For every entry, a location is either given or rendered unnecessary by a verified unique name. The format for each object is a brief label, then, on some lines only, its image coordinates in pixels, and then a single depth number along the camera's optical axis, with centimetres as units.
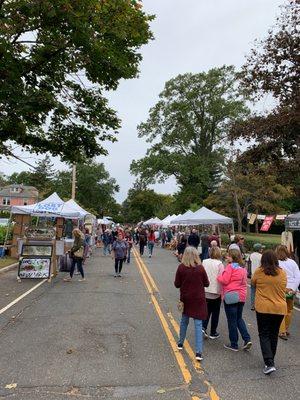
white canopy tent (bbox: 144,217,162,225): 5170
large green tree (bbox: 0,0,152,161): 1136
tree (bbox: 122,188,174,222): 11050
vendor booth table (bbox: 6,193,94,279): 1527
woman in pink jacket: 710
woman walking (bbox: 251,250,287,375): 603
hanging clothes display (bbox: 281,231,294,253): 1343
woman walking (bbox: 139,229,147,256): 2953
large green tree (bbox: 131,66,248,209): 5162
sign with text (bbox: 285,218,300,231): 1278
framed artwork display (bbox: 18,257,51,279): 1523
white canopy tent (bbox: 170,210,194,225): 2856
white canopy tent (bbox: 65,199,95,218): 2255
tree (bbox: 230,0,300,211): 1576
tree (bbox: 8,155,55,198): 11504
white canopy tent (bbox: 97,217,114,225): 5164
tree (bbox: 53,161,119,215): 8425
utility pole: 4070
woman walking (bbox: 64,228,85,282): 1461
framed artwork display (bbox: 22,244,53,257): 1533
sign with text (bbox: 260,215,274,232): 2236
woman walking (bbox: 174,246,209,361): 657
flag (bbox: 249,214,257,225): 2687
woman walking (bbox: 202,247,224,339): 754
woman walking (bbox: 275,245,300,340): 813
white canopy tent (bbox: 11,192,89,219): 2075
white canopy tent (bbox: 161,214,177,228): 4606
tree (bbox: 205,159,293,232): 5050
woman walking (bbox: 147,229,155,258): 2869
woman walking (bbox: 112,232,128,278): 1614
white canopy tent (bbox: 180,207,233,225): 2556
